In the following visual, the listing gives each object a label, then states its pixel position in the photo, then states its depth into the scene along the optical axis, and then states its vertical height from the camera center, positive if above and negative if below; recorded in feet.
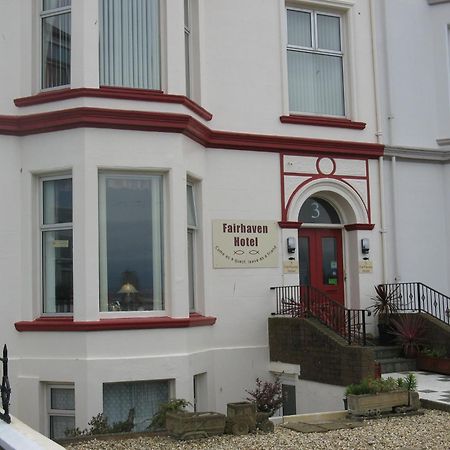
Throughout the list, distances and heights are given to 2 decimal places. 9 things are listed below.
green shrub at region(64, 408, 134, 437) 34.73 -6.75
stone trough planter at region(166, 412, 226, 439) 29.94 -5.69
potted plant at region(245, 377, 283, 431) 38.75 -6.08
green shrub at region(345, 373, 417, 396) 34.45 -5.00
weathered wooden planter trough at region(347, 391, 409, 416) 33.53 -5.58
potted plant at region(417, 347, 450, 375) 43.45 -4.90
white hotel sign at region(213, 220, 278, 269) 43.78 +2.13
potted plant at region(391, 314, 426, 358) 44.96 -3.52
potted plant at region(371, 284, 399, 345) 46.98 -2.02
